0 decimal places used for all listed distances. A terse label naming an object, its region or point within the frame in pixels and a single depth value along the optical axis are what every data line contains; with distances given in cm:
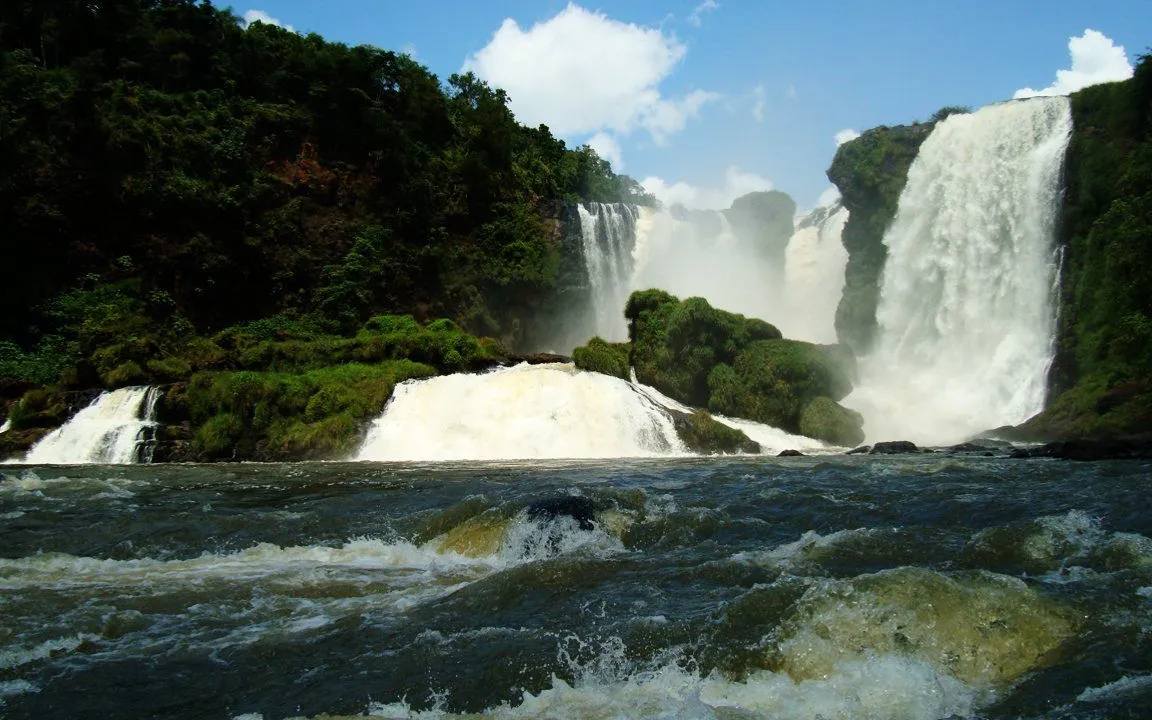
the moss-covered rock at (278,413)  2036
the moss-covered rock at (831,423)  2308
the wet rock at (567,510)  863
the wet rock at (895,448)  1914
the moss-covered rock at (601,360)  2536
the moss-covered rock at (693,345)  2606
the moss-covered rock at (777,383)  2412
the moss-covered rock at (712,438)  2089
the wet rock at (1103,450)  1508
